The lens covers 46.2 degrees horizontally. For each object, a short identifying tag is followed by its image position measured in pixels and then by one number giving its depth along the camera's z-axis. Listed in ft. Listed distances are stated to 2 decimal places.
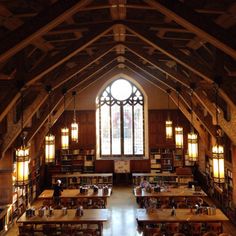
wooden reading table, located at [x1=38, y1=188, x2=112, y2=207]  26.65
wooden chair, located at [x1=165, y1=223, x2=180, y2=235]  20.66
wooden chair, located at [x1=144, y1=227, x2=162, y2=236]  20.03
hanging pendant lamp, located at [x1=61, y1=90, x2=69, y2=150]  25.38
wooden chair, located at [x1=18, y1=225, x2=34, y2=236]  21.51
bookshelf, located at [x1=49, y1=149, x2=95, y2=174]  38.39
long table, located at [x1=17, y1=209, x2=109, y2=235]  20.52
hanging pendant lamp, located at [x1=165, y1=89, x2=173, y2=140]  32.55
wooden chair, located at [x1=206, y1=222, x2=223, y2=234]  21.12
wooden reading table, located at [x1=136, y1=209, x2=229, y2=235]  20.32
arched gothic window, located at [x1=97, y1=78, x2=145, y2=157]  39.37
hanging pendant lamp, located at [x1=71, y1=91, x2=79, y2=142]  28.46
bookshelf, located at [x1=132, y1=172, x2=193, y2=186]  35.48
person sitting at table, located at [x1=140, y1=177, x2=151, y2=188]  28.88
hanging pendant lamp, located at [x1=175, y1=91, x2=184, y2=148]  26.32
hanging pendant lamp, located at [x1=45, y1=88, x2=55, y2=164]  20.19
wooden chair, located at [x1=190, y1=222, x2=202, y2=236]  20.90
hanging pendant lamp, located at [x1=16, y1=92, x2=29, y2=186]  15.53
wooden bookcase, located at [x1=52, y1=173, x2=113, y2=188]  36.27
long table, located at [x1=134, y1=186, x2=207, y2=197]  26.72
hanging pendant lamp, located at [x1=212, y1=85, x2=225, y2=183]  15.32
